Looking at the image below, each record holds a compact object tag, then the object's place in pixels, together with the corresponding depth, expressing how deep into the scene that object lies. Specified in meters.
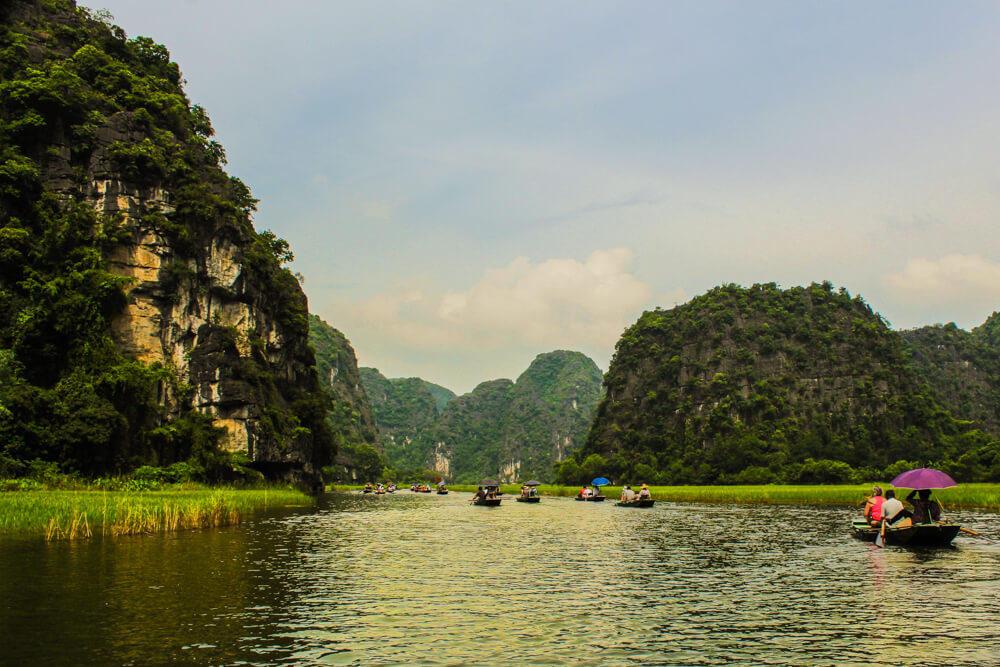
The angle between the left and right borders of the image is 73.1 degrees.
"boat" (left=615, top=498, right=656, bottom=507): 49.12
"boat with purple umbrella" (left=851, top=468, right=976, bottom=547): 22.05
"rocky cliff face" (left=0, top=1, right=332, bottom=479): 52.19
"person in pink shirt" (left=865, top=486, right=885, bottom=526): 25.48
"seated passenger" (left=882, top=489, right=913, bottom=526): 23.33
